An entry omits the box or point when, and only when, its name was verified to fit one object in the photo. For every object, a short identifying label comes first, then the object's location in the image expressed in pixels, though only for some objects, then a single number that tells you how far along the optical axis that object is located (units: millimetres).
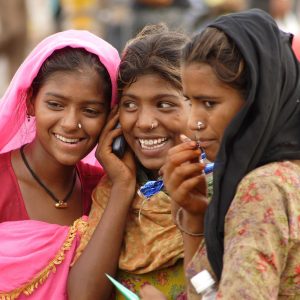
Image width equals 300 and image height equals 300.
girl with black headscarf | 5164
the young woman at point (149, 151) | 6945
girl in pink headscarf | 7227
